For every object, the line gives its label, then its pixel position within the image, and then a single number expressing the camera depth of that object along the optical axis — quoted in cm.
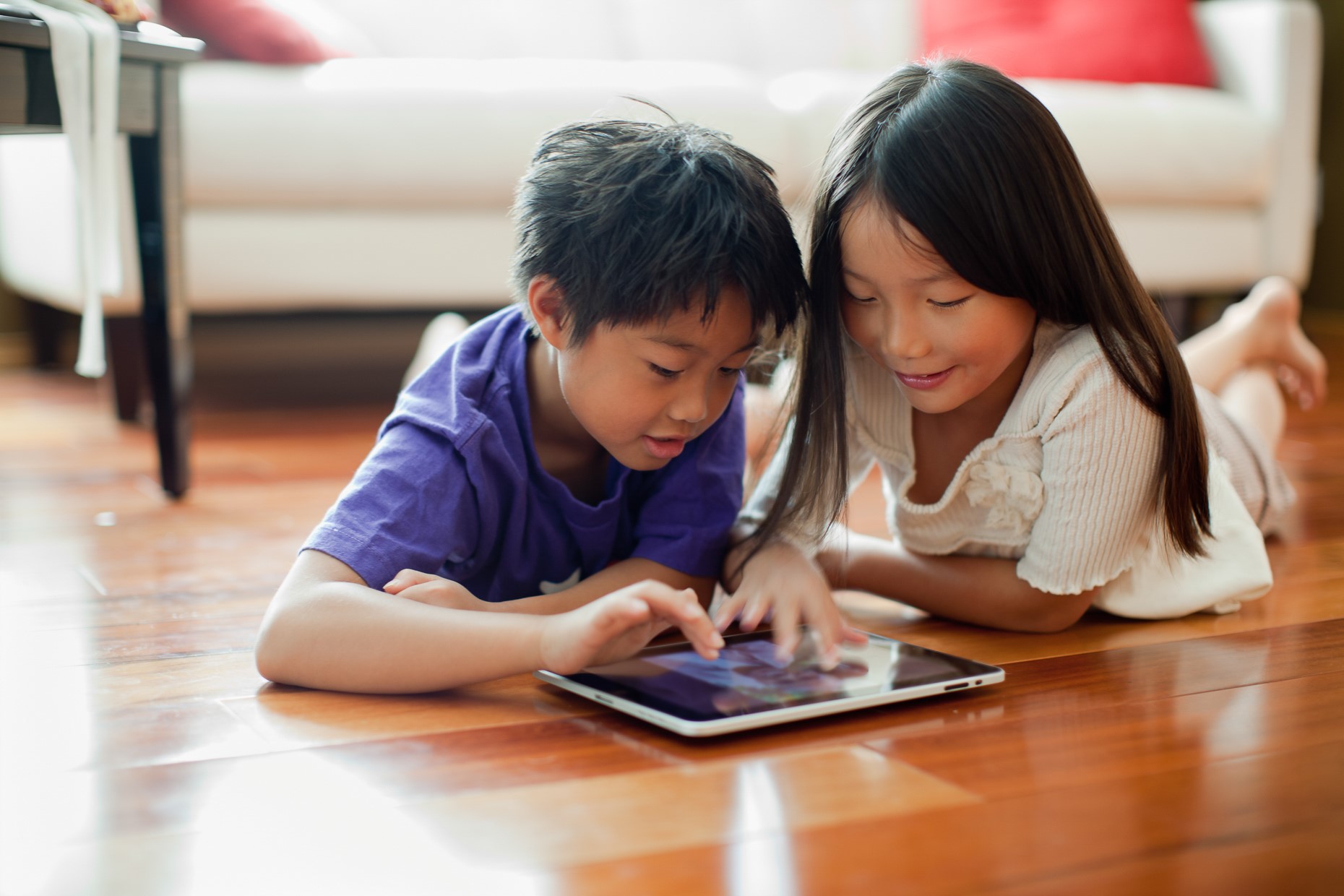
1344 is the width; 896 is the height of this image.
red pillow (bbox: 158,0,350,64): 185
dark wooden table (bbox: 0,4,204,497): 129
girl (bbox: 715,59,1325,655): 82
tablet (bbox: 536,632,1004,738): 71
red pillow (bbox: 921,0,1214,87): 236
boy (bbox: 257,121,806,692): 75
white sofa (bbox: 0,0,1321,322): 182
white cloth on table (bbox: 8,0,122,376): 113
